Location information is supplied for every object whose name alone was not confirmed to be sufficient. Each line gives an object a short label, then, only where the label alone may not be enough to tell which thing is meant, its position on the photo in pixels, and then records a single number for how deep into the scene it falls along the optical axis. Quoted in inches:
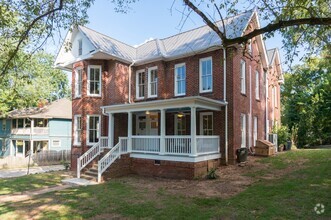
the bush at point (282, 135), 791.8
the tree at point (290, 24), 235.6
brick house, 516.1
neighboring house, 1227.2
